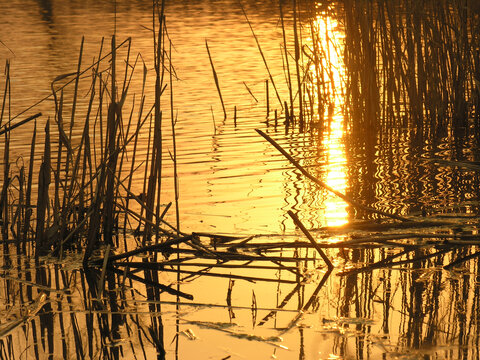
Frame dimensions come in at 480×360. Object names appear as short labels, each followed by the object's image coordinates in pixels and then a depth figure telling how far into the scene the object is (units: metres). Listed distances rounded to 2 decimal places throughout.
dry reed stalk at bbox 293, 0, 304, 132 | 12.56
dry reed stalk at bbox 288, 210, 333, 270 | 6.31
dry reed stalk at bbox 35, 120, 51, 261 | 7.35
